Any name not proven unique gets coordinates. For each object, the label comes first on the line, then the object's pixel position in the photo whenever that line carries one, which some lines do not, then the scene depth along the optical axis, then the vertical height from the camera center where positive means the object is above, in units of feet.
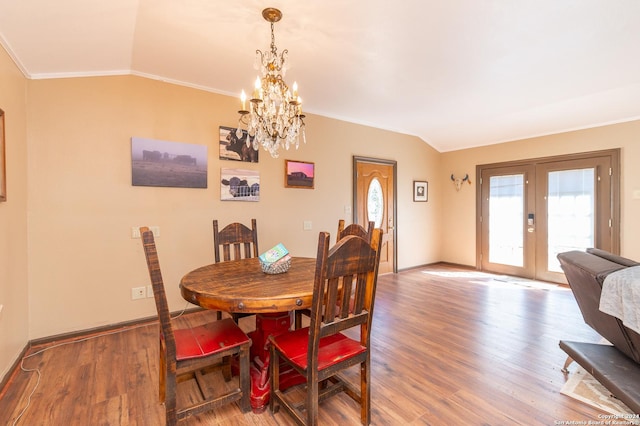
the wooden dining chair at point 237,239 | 8.64 -0.83
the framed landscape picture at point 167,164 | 9.88 +1.69
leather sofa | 5.59 -2.69
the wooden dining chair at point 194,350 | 4.72 -2.42
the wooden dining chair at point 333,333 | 4.69 -2.10
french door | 13.87 -0.06
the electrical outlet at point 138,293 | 9.94 -2.71
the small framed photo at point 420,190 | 18.62 +1.30
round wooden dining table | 5.18 -1.49
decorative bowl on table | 6.73 -1.25
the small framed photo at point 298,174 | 13.15 +1.69
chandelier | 7.36 +2.58
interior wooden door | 15.84 +0.68
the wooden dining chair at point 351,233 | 7.83 -0.60
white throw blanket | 5.22 -1.59
